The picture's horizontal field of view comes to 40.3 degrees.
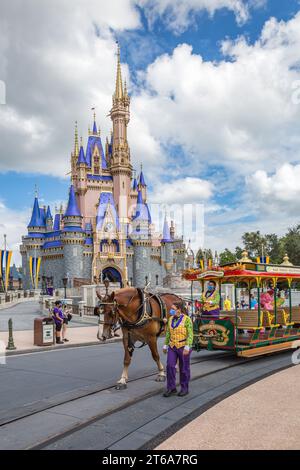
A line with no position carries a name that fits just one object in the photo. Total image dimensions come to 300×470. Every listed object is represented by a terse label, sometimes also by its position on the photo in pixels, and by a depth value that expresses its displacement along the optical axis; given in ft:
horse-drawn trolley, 37.52
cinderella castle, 226.01
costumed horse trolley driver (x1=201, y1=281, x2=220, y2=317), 39.86
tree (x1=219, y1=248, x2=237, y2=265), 288.34
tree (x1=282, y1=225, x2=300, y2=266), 245.86
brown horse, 26.99
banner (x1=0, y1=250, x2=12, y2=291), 132.98
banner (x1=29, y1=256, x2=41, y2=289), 200.03
